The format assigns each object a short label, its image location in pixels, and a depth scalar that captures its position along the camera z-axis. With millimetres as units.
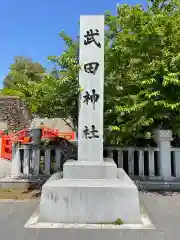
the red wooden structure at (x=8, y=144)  7814
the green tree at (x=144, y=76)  4700
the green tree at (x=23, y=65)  27183
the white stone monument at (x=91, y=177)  3036
